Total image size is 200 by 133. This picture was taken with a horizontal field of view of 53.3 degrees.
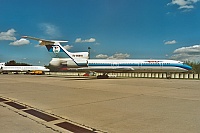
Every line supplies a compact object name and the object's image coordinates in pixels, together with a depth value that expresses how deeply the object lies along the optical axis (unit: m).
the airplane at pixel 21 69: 75.38
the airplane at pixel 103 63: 37.44
